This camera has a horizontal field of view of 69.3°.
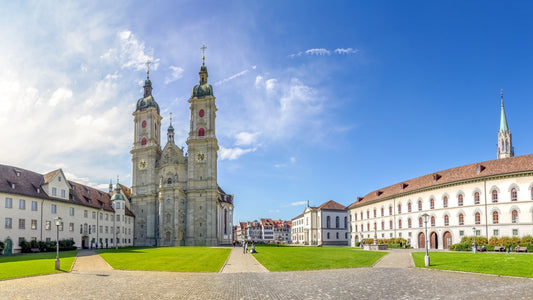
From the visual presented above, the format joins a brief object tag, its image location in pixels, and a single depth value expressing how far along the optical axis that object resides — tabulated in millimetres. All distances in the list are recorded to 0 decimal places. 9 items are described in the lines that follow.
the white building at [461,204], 50656
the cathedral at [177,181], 84938
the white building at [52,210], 49219
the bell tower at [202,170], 86000
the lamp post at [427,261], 28606
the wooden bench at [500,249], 47156
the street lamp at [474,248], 44988
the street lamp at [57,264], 26261
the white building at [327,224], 107438
